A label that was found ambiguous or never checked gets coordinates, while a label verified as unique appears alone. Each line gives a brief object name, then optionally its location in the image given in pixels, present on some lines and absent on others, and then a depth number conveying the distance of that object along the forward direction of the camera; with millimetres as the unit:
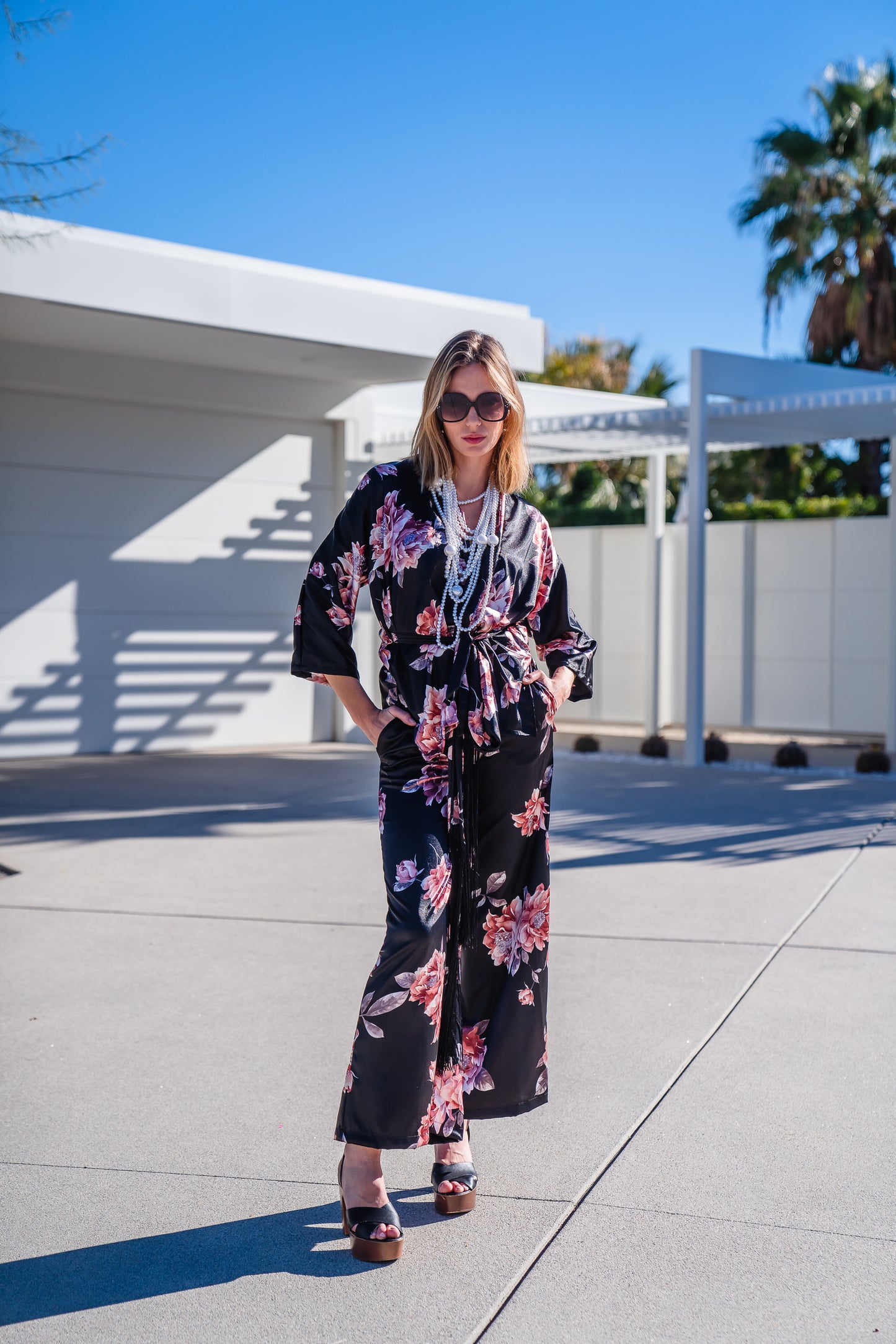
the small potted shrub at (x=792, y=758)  11445
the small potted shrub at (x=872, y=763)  11164
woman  2773
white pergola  11211
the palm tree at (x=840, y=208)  19641
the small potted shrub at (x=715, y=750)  11828
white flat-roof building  10695
